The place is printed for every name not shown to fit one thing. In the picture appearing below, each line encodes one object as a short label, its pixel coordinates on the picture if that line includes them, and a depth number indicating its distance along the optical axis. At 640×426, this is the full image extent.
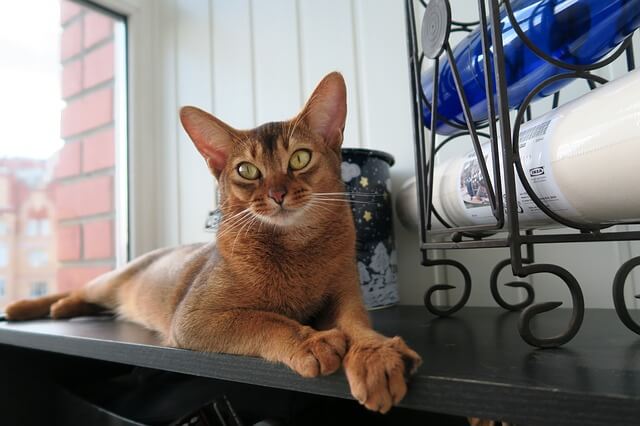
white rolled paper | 0.36
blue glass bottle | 0.45
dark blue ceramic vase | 0.78
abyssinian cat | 0.51
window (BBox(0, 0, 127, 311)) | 1.12
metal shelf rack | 0.43
